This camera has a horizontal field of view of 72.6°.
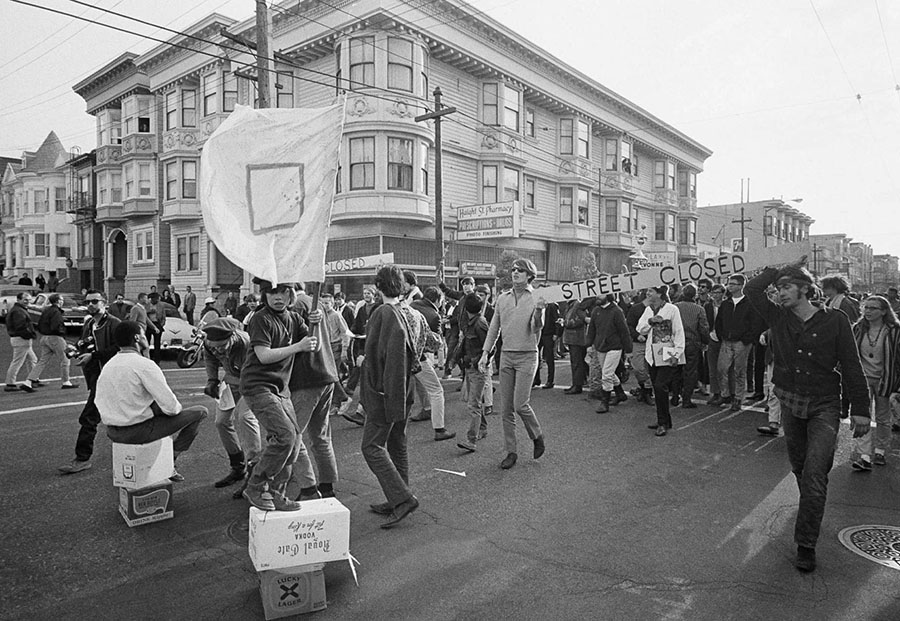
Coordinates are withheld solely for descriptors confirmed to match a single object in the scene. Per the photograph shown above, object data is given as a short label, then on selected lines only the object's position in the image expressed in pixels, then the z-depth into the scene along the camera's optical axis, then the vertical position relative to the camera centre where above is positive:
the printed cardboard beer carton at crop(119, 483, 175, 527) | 4.71 -1.66
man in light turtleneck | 6.35 -0.65
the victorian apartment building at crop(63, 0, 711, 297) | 22.62 +7.04
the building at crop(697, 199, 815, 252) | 70.38 +8.38
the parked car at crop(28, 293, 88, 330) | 21.00 -0.67
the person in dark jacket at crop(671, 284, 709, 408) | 9.84 -0.76
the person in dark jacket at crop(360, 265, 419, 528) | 4.70 -0.78
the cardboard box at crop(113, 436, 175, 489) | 4.77 -1.36
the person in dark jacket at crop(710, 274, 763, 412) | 9.30 -0.67
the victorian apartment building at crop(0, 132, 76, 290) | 46.91 +5.63
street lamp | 24.79 +1.35
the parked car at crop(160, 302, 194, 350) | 16.08 -1.12
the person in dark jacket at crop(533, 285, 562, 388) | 11.84 -0.89
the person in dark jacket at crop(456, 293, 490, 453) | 8.01 -0.57
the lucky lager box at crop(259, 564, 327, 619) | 3.38 -1.67
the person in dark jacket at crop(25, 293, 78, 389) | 11.23 -0.85
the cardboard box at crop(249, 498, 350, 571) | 3.41 -1.39
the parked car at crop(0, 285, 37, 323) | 26.84 -0.18
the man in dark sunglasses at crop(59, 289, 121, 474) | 6.15 -0.86
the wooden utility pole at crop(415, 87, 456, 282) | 18.34 +2.74
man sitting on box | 4.93 -0.87
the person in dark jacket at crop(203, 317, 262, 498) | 5.25 -1.13
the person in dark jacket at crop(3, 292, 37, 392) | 11.09 -0.82
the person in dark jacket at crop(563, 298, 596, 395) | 11.09 -0.79
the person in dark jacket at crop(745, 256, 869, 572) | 4.15 -0.65
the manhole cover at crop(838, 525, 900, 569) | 4.23 -1.82
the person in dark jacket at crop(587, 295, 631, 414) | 9.54 -0.78
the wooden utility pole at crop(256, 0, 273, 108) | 13.70 +5.42
